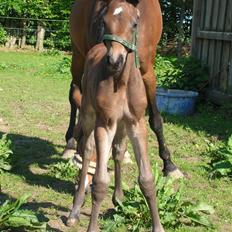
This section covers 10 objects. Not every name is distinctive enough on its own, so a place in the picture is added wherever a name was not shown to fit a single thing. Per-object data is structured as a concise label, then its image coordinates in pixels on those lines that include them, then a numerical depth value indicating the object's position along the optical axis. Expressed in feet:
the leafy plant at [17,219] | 12.05
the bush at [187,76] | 31.40
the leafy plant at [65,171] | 17.25
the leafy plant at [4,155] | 17.33
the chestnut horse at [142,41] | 15.20
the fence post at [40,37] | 69.92
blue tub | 28.58
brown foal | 11.07
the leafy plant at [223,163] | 17.61
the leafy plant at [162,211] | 13.01
